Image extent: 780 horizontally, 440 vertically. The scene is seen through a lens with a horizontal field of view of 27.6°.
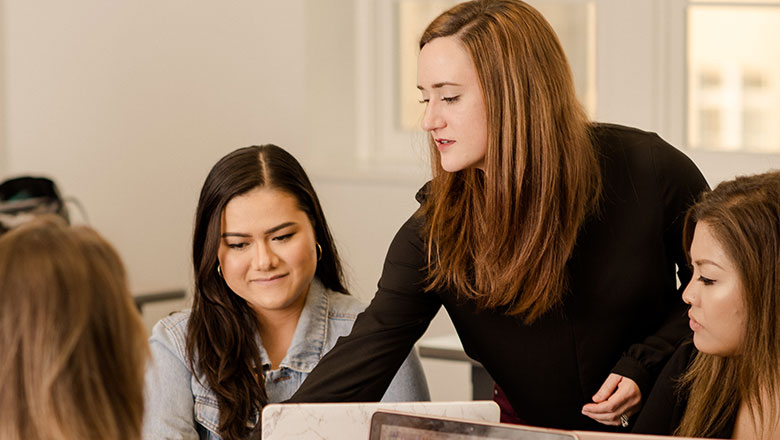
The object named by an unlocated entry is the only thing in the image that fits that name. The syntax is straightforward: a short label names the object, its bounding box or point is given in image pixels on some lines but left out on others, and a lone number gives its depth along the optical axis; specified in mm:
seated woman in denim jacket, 2334
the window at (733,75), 3424
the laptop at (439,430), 1731
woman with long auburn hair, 2137
